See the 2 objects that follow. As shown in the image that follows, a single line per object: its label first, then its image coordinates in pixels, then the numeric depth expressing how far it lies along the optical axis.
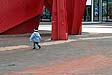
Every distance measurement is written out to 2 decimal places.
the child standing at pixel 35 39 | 20.77
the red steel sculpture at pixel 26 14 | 31.09
